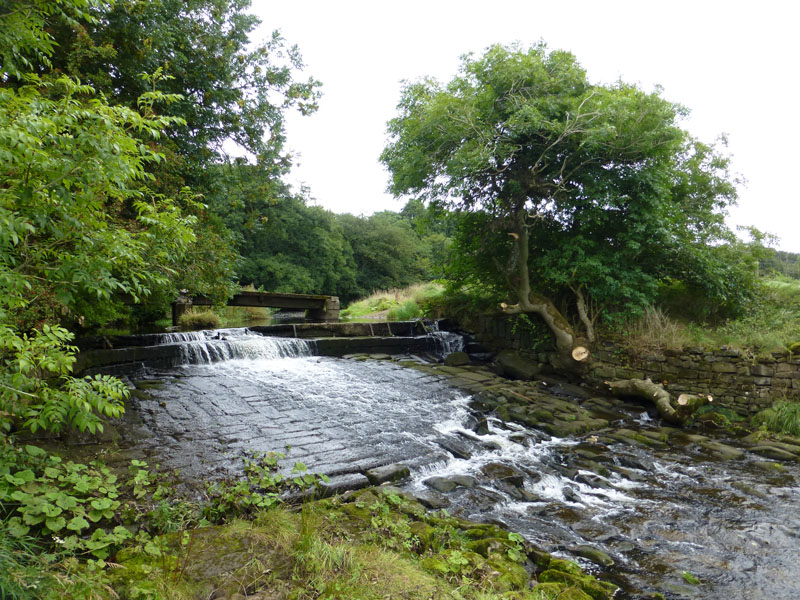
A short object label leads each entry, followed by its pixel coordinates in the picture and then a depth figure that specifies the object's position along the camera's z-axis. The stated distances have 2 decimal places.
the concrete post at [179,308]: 15.51
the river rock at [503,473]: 4.61
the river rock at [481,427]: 6.16
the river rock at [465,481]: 4.44
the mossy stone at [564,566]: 2.96
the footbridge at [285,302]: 15.45
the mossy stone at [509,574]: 2.57
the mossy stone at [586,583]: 2.73
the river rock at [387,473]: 4.35
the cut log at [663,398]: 7.10
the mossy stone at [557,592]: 2.57
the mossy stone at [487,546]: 3.05
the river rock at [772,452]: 5.51
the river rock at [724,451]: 5.61
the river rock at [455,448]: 5.27
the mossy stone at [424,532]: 2.96
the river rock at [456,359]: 10.77
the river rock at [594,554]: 3.24
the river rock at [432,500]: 3.93
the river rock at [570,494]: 4.34
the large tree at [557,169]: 8.24
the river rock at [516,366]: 9.97
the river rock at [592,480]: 4.66
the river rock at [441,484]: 4.33
